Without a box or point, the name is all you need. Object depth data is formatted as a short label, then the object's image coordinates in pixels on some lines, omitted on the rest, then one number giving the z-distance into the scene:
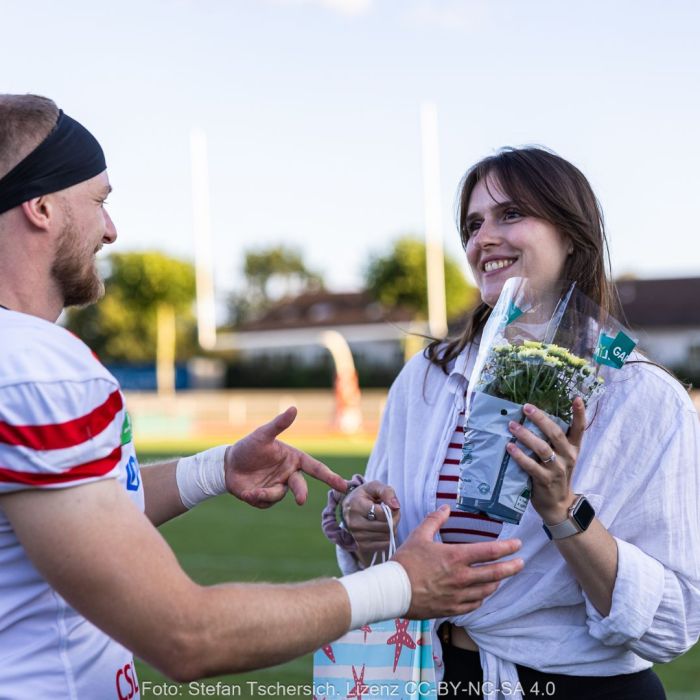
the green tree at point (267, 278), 88.62
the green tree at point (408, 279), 46.94
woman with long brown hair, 2.32
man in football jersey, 1.68
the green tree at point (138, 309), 50.91
